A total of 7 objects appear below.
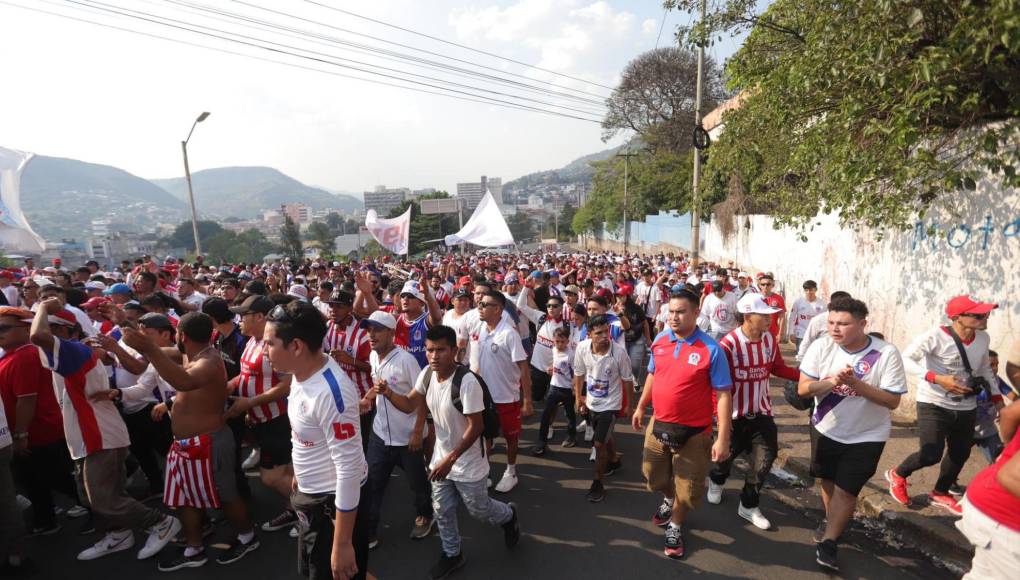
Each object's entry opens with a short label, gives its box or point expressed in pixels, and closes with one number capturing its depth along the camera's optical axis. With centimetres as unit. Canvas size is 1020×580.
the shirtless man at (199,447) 331
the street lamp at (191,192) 1549
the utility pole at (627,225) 3334
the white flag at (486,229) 1577
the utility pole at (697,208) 1139
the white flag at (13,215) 988
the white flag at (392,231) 1470
